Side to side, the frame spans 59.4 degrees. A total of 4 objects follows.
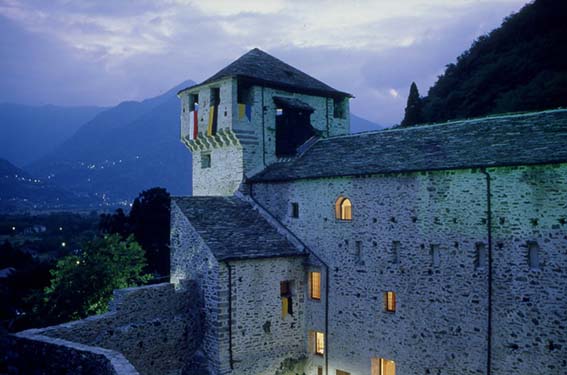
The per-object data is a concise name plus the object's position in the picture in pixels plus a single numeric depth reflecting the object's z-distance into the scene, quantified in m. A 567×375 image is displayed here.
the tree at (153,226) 40.56
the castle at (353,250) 14.12
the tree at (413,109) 40.56
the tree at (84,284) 25.64
